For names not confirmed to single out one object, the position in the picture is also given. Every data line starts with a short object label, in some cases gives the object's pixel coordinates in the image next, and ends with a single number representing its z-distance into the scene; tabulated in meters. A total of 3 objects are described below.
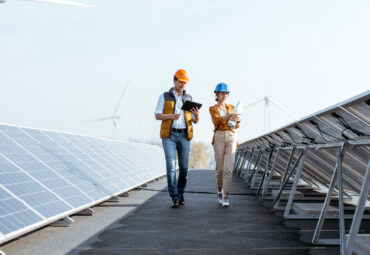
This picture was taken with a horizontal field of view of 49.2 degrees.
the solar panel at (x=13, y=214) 4.32
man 8.01
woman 8.45
